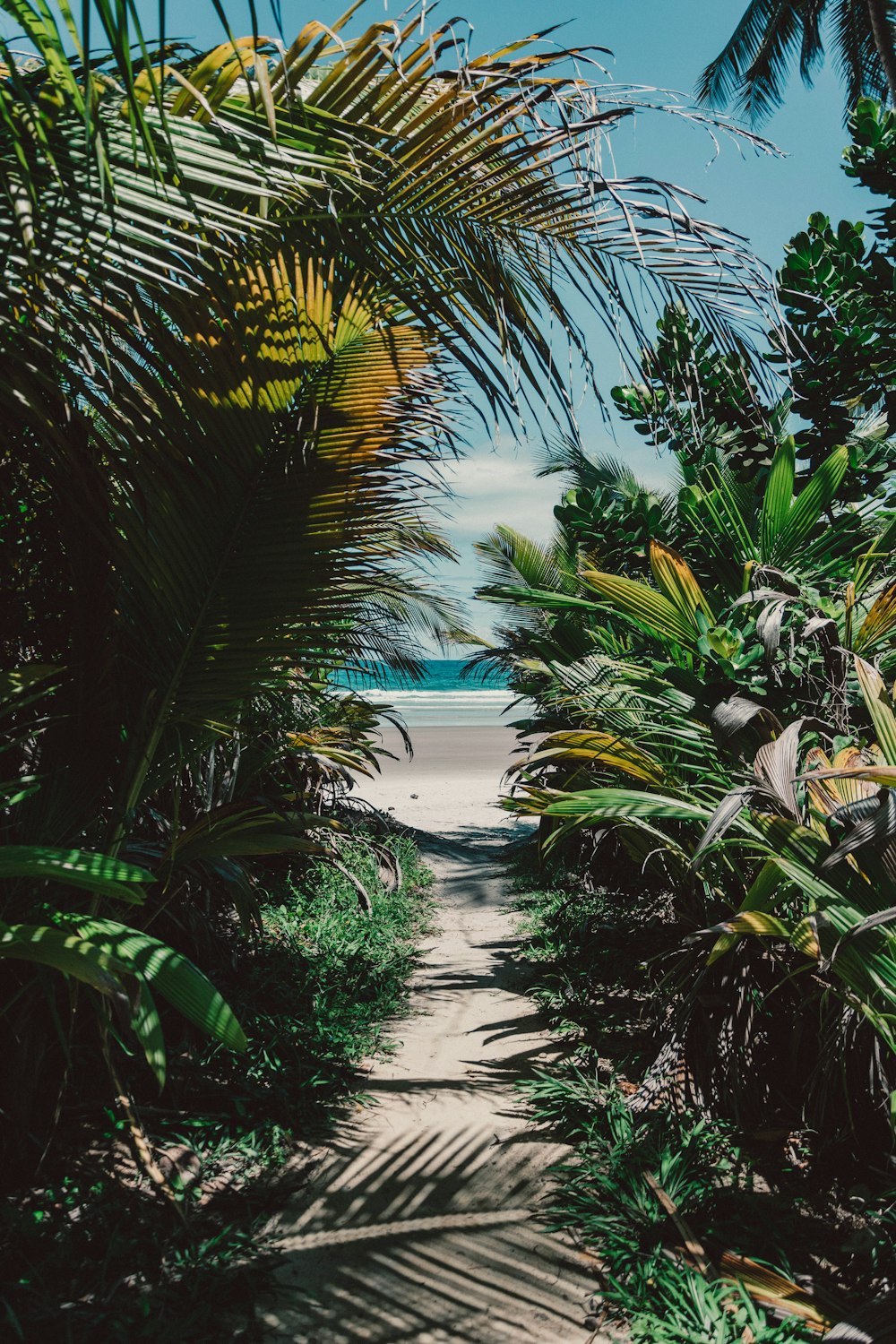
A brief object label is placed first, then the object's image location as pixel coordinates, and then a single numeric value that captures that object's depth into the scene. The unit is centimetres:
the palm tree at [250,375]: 158
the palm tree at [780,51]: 1214
